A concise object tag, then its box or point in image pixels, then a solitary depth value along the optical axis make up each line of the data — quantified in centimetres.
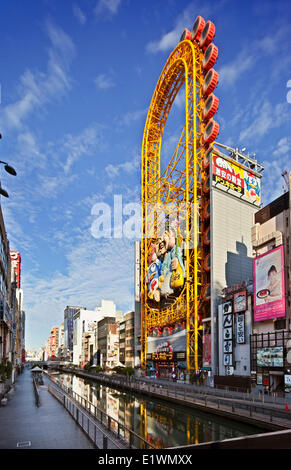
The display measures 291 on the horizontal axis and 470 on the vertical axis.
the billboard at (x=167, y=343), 8025
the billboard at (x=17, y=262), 13332
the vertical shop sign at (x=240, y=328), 5642
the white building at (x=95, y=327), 17305
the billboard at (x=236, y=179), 7678
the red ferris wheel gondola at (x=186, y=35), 8556
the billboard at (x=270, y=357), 4731
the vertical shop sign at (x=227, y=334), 5954
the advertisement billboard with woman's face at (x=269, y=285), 4892
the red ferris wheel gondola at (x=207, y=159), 7809
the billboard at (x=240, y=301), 5655
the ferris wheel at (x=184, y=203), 7506
